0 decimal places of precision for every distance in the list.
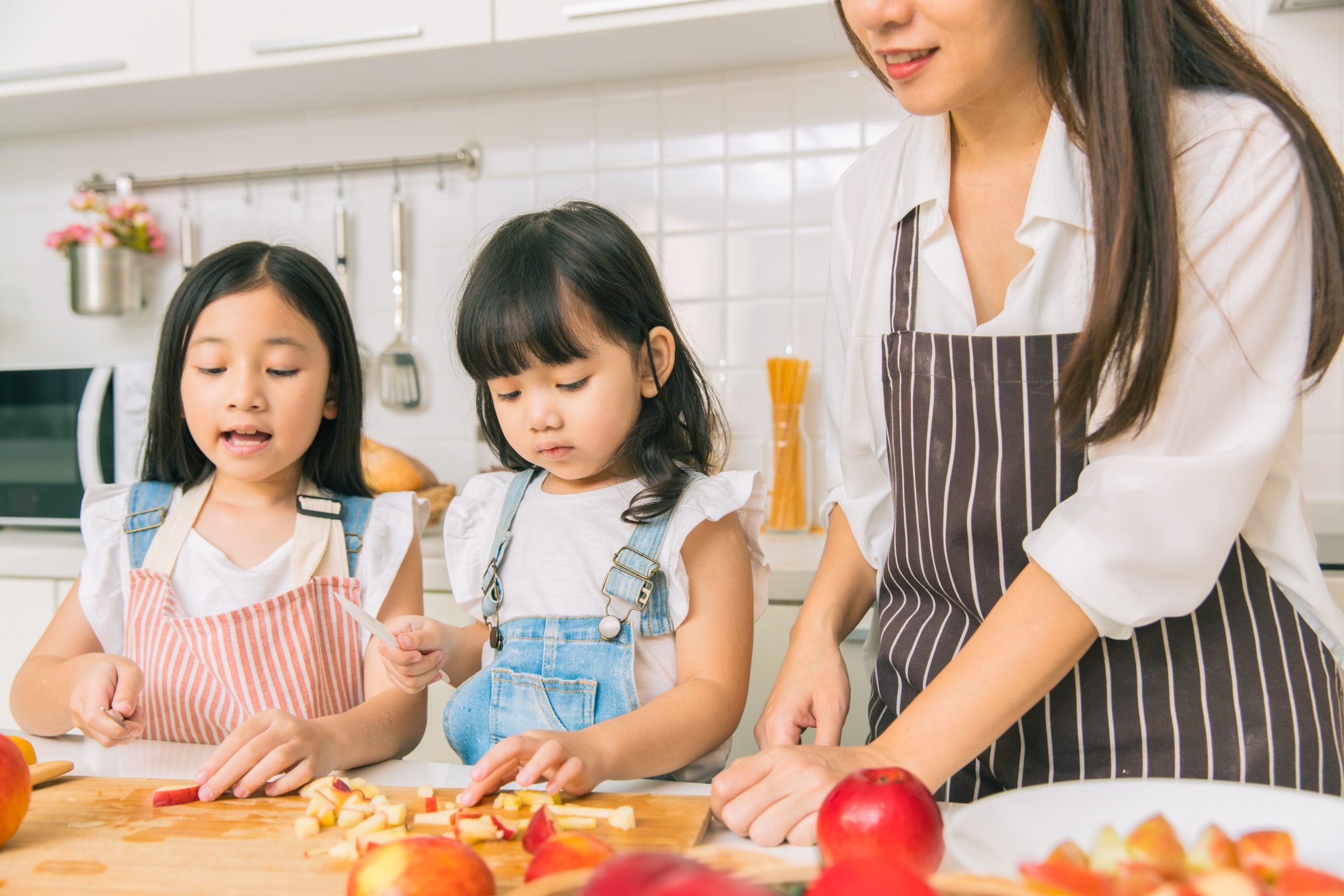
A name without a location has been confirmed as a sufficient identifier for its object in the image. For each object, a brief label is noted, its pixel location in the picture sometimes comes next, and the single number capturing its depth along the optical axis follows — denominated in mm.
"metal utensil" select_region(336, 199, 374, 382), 2145
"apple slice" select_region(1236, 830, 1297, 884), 384
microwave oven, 1755
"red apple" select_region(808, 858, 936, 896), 308
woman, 611
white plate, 449
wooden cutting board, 556
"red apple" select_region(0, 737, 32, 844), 594
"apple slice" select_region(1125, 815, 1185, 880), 394
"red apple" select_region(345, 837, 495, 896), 465
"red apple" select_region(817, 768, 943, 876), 473
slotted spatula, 2133
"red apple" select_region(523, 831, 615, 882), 485
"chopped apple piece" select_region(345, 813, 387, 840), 601
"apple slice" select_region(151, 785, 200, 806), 669
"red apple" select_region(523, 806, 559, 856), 562
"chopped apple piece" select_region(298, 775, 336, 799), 684
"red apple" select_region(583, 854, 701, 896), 315
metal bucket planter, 2150
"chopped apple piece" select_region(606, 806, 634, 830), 625
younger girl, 945
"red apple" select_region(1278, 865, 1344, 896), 347
